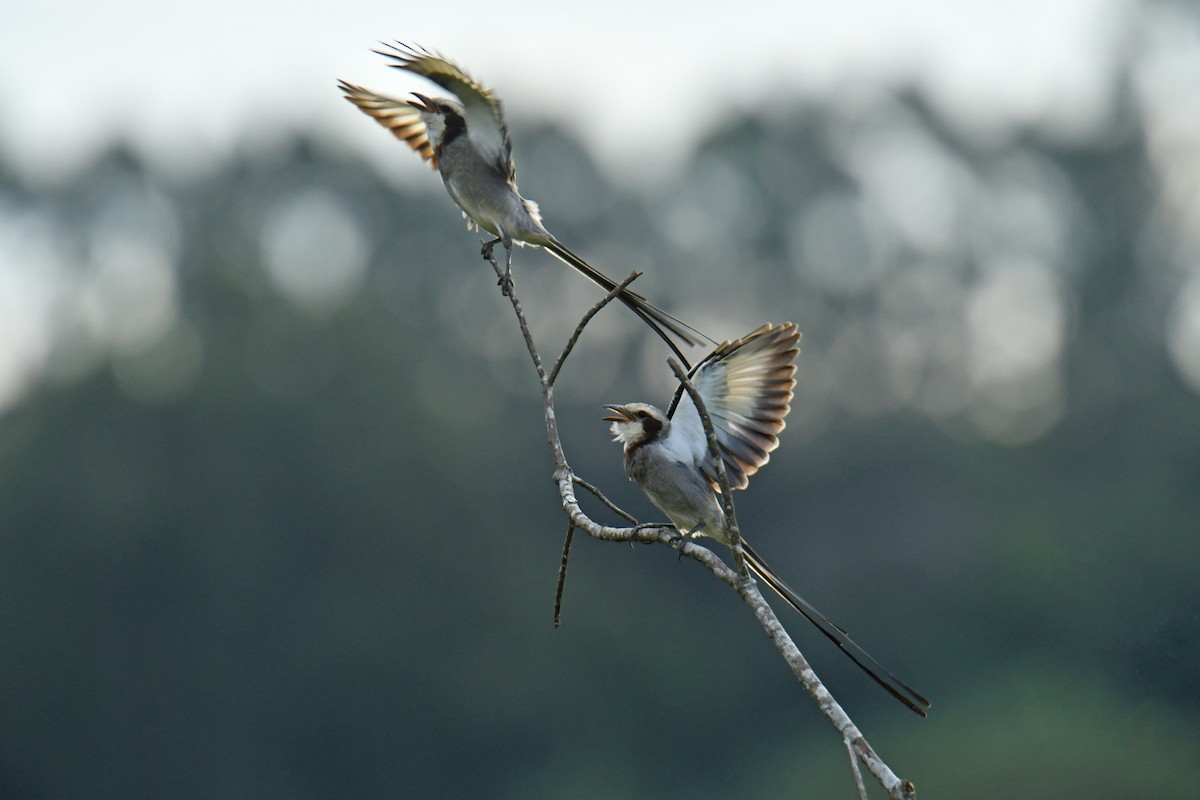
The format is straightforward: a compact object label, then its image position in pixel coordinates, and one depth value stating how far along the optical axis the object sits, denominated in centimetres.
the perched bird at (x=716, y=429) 1155
